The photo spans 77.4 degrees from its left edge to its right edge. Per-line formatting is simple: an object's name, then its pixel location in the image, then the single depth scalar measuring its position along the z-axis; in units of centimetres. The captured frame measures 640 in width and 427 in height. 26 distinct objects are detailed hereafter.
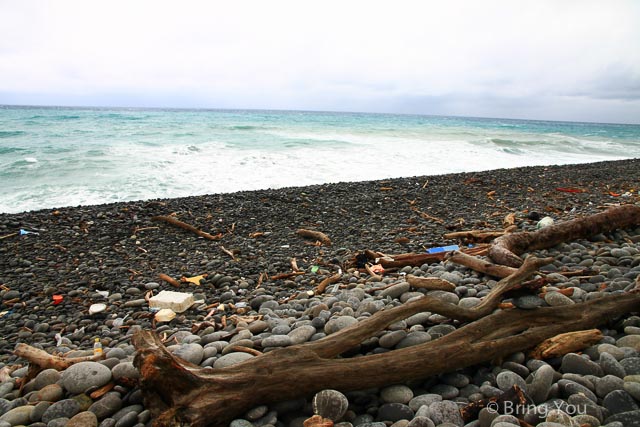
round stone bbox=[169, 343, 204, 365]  224
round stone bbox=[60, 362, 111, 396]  203
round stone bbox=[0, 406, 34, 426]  186
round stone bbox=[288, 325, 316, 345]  237
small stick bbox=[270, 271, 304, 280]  433
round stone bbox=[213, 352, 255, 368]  212
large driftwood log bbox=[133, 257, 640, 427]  171
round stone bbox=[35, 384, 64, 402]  200
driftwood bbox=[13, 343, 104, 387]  226
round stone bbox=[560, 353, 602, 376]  185
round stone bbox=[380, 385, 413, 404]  183
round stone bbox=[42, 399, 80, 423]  187
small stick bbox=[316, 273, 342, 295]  379
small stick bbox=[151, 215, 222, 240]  559
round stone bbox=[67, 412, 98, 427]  180
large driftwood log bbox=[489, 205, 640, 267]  336
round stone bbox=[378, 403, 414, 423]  174
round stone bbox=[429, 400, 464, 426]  165
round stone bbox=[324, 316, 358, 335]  242
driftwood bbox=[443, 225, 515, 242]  467
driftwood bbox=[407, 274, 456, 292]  290
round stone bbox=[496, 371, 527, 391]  180
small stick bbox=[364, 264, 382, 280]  384
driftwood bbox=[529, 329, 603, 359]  200
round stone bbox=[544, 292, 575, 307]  236
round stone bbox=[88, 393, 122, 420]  188
